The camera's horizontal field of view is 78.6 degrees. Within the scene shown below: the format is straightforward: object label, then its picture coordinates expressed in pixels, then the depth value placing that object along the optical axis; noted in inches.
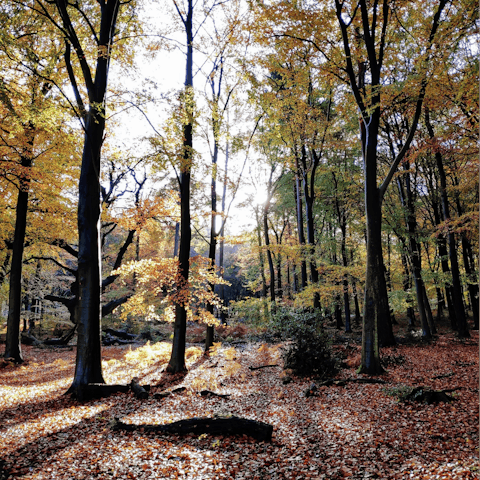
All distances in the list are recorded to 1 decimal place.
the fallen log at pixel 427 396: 213.0
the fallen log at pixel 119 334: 771.2
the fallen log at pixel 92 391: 258.4
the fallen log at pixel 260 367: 386.9
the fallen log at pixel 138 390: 267.7
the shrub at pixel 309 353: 330.3
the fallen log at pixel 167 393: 269.7
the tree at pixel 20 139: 359.6
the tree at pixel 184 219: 346.6
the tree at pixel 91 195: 269.7
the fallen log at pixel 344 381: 281.4
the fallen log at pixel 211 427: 183.6
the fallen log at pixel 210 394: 279.6
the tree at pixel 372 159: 298.3
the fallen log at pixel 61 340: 668.4
